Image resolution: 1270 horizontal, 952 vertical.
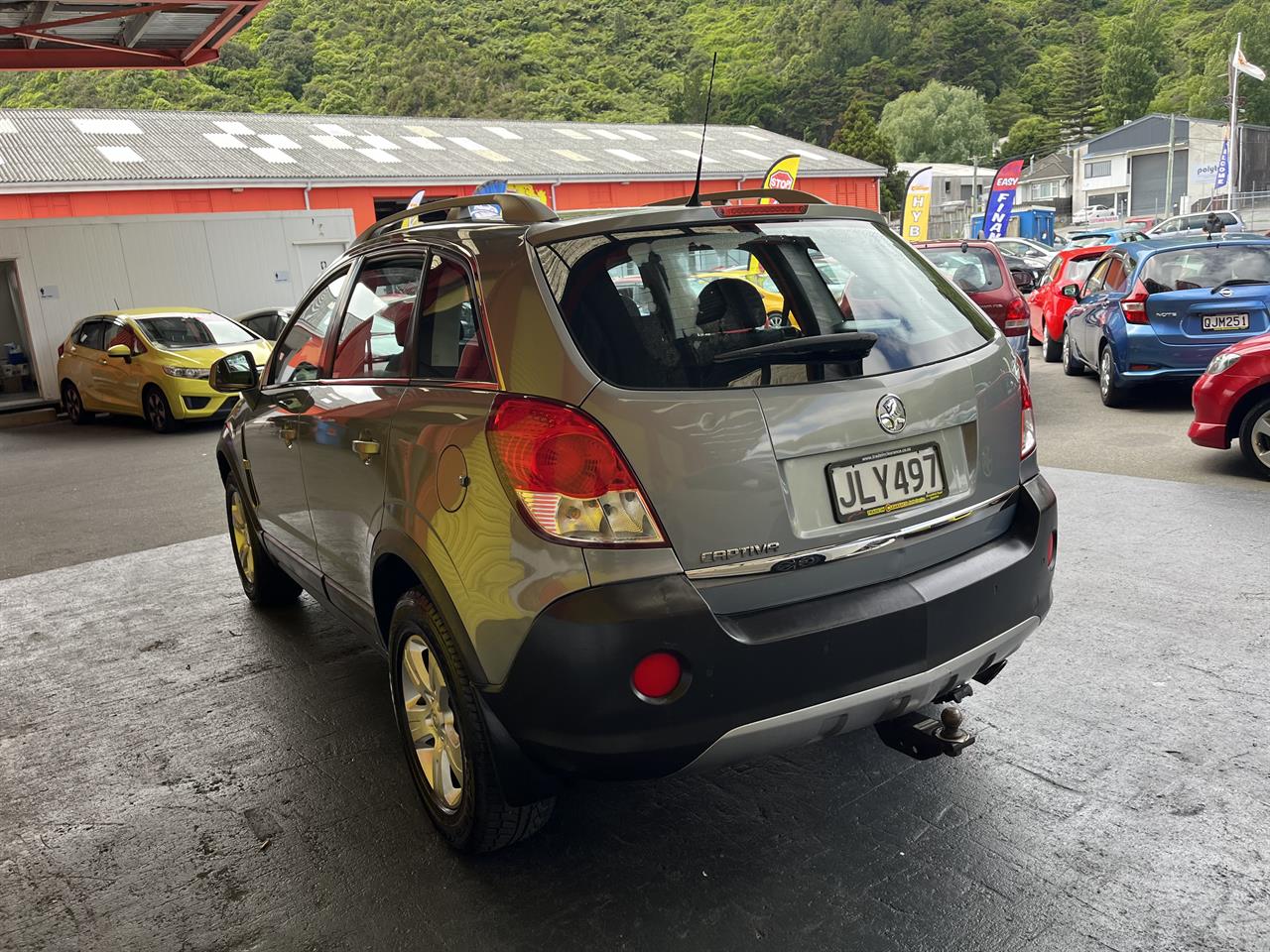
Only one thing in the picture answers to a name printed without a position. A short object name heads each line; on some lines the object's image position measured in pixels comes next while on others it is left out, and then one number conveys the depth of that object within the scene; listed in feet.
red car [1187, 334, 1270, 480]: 22.90
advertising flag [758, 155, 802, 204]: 67.65
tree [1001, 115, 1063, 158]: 352.49
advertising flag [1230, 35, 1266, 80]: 124.49
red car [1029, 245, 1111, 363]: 46.14
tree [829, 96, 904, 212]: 236.43
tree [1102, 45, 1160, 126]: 337.52
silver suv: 8.14
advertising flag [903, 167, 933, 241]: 80.89
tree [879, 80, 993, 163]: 331.16
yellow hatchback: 43.68
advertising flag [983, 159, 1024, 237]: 96.17
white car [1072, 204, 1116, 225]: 230.52
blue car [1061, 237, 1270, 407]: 30.48
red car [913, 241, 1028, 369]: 32.96
